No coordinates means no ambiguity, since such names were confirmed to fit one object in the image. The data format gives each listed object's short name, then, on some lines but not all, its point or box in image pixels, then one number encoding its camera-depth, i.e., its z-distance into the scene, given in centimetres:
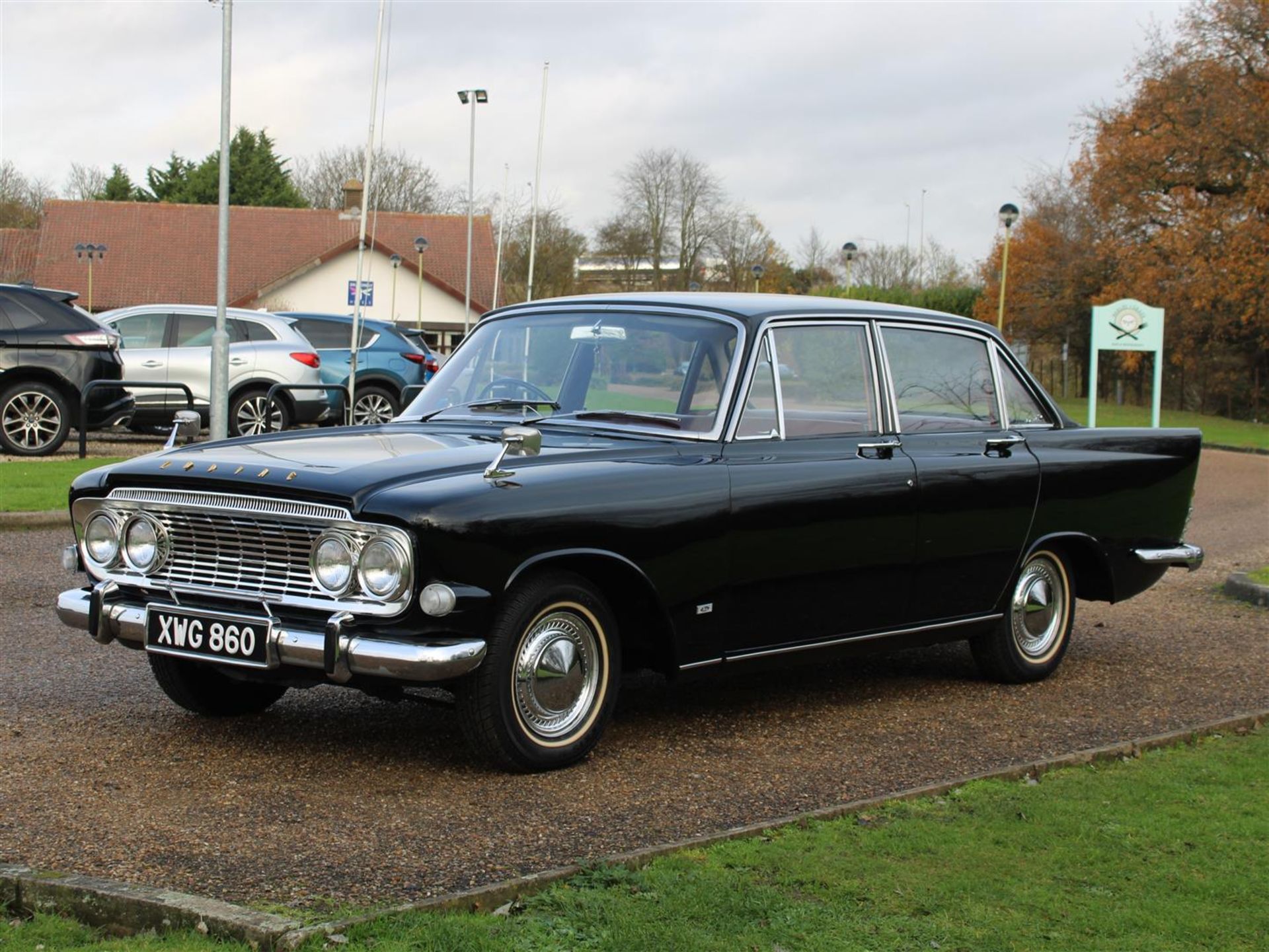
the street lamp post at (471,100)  4609
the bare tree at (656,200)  7594
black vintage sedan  537
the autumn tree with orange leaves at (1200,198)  4378
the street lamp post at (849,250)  4147
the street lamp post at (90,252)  4859
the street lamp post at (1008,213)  3073
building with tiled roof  6012
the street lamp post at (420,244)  5124
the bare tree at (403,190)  8431
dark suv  1686
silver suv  2020
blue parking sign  4583
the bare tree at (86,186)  8950
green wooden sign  2722
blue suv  2244
